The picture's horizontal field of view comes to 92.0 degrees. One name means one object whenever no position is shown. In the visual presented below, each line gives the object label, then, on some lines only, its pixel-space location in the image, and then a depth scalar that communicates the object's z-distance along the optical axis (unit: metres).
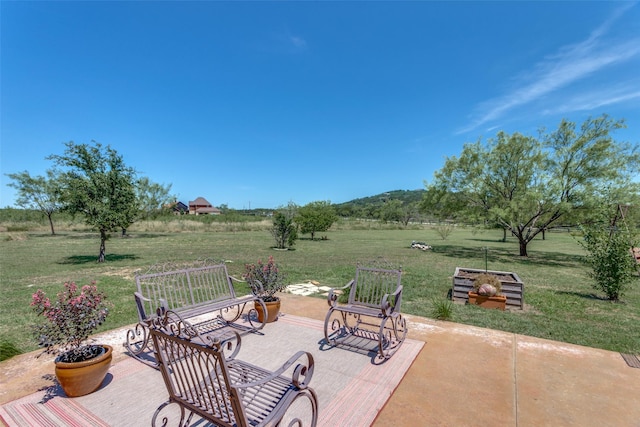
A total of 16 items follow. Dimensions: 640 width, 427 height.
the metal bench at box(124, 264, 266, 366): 3.82
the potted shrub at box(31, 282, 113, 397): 2.85
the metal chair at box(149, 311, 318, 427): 1.82
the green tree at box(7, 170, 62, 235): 25.33
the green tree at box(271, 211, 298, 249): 18.64
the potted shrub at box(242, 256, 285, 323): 4.95
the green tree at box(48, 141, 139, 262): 12.05
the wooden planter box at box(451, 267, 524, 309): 6.61
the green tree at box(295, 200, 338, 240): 25.50
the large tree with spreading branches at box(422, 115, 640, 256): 15.39
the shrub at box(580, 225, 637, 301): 6.83
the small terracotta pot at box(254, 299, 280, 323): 4.89
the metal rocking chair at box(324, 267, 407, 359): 3.98
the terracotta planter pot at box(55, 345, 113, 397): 2.82
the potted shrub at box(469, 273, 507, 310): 6.45
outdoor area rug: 2.59
